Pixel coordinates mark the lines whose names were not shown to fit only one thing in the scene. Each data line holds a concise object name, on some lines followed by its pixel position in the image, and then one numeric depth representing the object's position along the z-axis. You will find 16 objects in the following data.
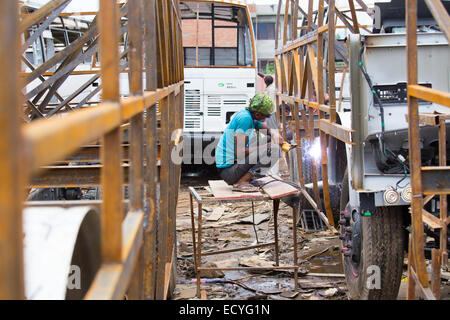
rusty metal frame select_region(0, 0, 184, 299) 0.90
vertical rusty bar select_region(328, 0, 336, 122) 5.42
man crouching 6.54
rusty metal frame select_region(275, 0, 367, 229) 5.48
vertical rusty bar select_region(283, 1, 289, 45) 8.68
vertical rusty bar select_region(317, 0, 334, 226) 6.08
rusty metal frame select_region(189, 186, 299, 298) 5.53
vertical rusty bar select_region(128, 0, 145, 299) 2.37
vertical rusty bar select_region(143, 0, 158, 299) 2.84
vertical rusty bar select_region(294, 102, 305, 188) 7.85
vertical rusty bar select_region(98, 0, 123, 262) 1.67
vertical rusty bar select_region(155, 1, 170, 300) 3.74
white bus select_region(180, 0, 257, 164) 11.46
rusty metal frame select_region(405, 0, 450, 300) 3.04
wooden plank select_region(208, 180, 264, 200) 5.57
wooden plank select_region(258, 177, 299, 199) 5.61
